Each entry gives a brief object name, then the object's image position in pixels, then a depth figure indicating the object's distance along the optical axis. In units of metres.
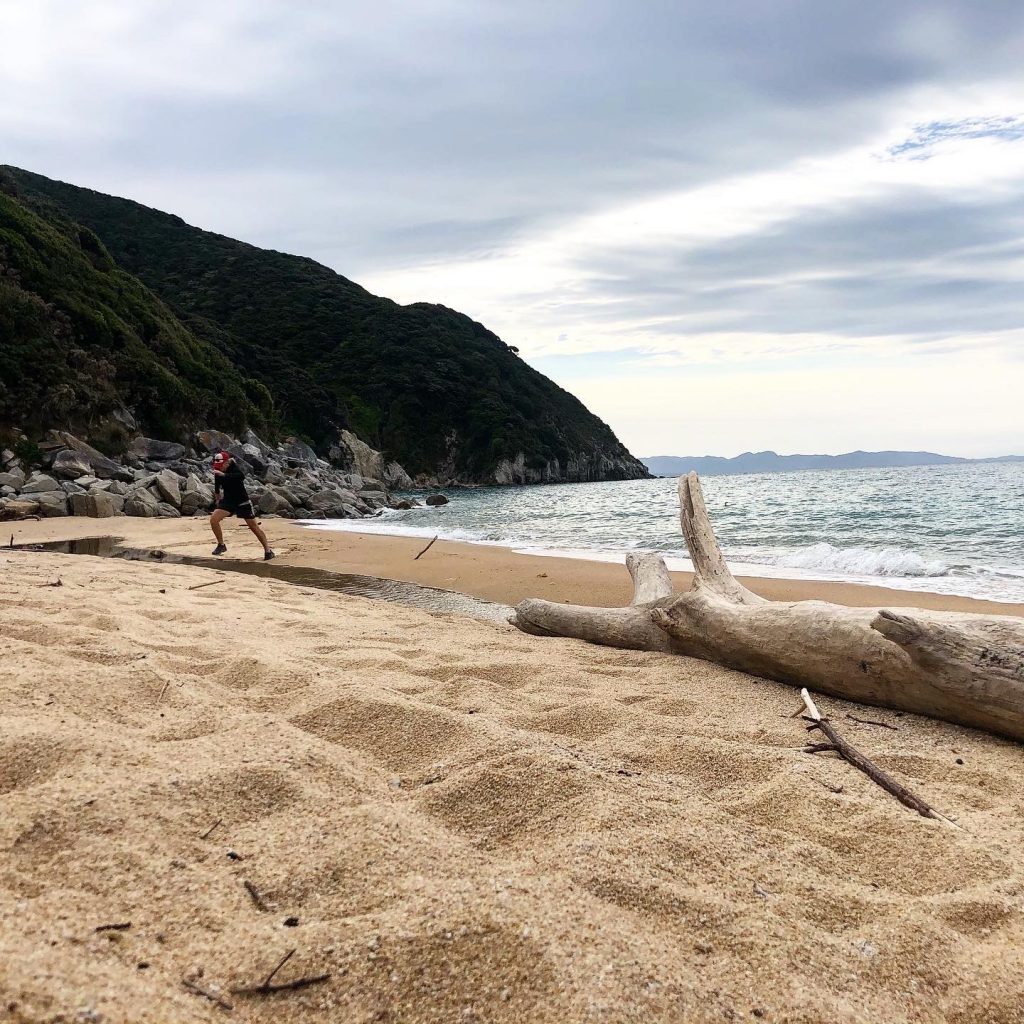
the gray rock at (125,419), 24.52
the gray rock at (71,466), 19.36
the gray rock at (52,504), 15.82
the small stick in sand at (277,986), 1.35
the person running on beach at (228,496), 10.88
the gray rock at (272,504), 22.27
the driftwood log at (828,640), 3.25
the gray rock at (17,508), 14.90
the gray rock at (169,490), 18.83
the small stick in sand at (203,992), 1.31
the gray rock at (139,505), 17.34
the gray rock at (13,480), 17.50
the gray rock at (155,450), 24.01
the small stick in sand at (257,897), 1.62
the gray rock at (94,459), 20.19
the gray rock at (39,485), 17.19
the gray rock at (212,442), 27.34
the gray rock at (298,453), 34.41
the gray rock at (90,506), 16.36
